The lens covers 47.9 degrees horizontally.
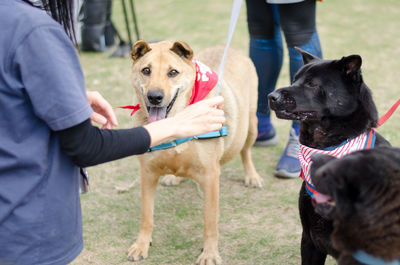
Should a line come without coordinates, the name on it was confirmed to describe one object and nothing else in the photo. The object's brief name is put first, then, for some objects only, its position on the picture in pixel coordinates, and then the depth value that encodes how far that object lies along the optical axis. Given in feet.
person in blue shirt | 5.39
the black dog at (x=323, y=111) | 8.11
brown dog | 9.83
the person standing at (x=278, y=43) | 12.50
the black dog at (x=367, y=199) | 5.56
